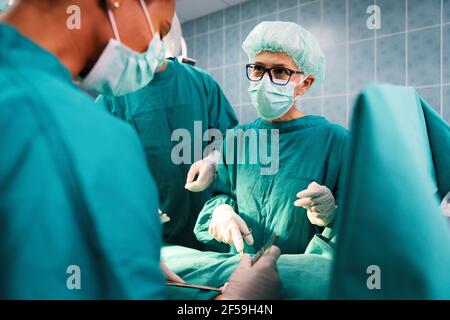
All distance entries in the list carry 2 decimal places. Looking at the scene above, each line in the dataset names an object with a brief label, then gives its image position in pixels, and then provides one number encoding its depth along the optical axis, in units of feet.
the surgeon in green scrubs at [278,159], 3.79
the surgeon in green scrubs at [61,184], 1.40
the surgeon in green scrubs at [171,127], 4.88
